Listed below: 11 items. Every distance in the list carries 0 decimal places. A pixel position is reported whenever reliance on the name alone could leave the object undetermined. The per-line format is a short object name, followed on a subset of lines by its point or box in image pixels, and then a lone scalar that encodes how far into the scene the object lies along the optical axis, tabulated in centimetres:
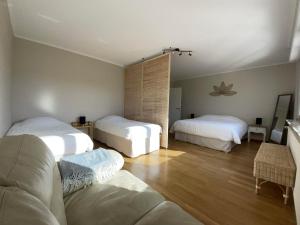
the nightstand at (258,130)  437
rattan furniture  180
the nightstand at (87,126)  405
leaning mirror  401
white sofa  45
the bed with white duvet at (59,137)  232
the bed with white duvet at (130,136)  322
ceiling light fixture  363
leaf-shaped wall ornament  523
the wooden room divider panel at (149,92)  379
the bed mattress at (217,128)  362
